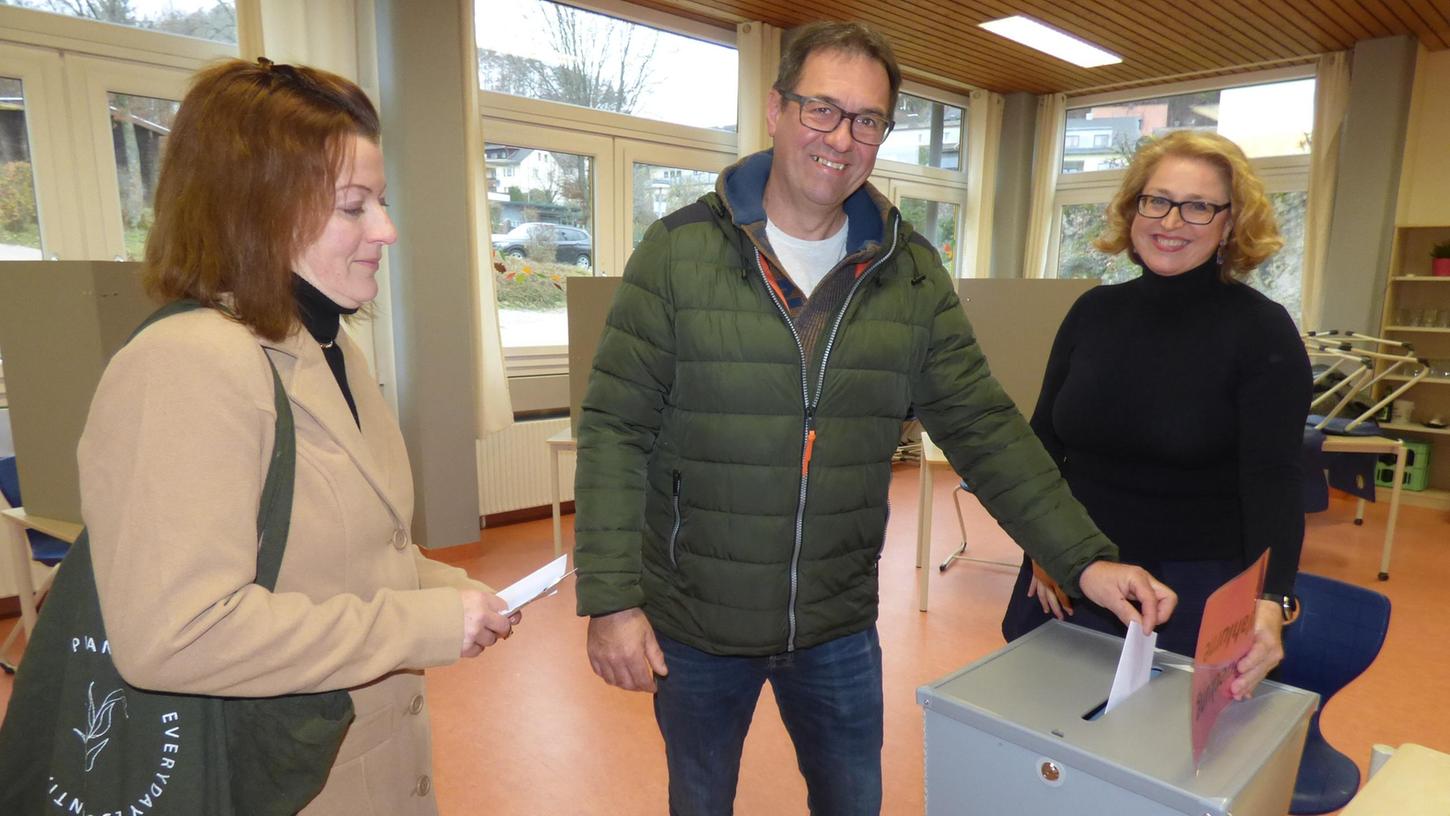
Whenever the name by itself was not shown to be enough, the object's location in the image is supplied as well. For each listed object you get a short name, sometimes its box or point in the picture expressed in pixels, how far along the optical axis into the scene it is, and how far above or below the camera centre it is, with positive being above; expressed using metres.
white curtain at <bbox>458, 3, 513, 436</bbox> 3.93 -0.10
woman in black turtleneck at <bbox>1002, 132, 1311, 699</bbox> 1.36 -0.19
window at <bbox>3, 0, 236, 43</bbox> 3.15 +1.07
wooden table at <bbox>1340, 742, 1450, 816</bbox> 0.90 -0.56
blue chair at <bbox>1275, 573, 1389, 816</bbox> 1.47 -0.66
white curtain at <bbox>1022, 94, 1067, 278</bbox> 6.80 +0.96
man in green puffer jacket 1.11 -0.23
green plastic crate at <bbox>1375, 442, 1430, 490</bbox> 5.25 -1.12
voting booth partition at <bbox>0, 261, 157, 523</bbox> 1.96 -0.18
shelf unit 5.30 -0.25
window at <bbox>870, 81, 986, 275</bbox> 6.51 +1.00
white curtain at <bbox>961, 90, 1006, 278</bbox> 6.80 +0.97
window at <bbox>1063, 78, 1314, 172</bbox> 5.85 +1.33
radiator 4.39 -1.01
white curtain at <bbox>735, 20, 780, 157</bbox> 5.12 +1.33
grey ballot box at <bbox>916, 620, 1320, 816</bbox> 0.85 -0.51
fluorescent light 4.97 +1.60
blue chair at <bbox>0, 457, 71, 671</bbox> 2.38 -0.88
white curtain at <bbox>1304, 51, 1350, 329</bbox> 5.34 +0.89
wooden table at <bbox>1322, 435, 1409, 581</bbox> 3.84 -0.73
